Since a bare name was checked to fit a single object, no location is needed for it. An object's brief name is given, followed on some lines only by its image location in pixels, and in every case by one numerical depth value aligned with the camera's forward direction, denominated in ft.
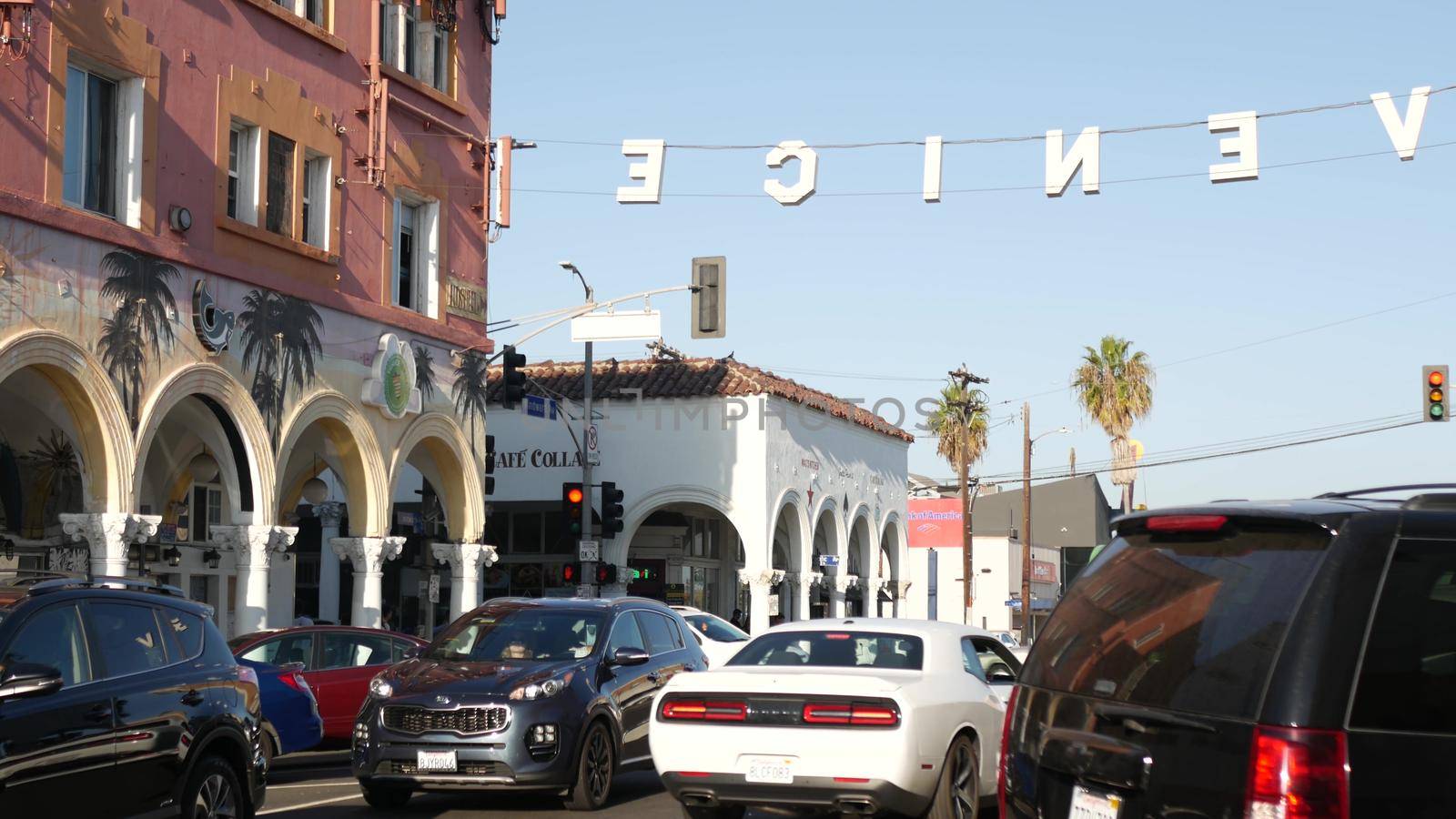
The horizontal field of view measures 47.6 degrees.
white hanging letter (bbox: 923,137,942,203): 66.95
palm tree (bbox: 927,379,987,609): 211.82
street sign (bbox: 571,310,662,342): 92.99
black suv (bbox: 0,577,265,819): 26.03
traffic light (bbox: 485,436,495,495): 100.26
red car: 58.13
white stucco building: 131.34
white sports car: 33.47
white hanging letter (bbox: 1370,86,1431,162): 58.54
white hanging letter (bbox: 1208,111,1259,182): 60.90
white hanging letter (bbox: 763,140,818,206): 68.44
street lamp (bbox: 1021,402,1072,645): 182.19
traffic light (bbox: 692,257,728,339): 82.12
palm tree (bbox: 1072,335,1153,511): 210.18
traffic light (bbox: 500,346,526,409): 95.61
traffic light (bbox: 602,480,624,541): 98.17
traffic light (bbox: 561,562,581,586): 100.68
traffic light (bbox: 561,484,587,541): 99.25
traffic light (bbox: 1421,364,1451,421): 96.58
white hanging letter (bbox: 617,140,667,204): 68.74
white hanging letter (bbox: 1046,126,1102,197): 63.62
